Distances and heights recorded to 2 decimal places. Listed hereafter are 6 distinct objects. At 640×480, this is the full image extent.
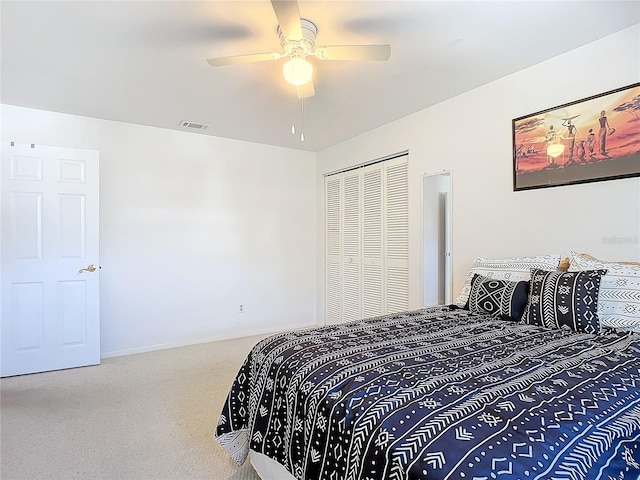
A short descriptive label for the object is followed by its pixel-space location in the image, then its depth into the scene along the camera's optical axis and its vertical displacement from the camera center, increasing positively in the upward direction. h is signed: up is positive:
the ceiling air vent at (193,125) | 3.97 +1.30
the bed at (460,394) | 0.92 -0.50
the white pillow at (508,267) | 2.45 -0.20
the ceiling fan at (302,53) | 1.97 +1.05
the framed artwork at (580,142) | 2.22 +0.66
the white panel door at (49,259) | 3.31 -0.16
